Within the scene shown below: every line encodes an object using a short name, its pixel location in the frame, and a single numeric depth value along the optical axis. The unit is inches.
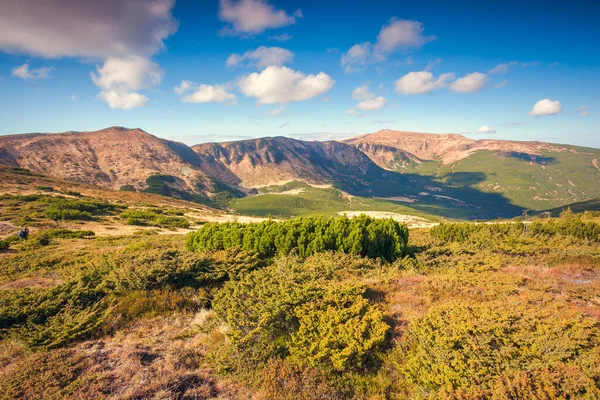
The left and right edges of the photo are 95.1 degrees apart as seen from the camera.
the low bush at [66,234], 1390.6
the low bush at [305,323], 292.4
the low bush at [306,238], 887.1
